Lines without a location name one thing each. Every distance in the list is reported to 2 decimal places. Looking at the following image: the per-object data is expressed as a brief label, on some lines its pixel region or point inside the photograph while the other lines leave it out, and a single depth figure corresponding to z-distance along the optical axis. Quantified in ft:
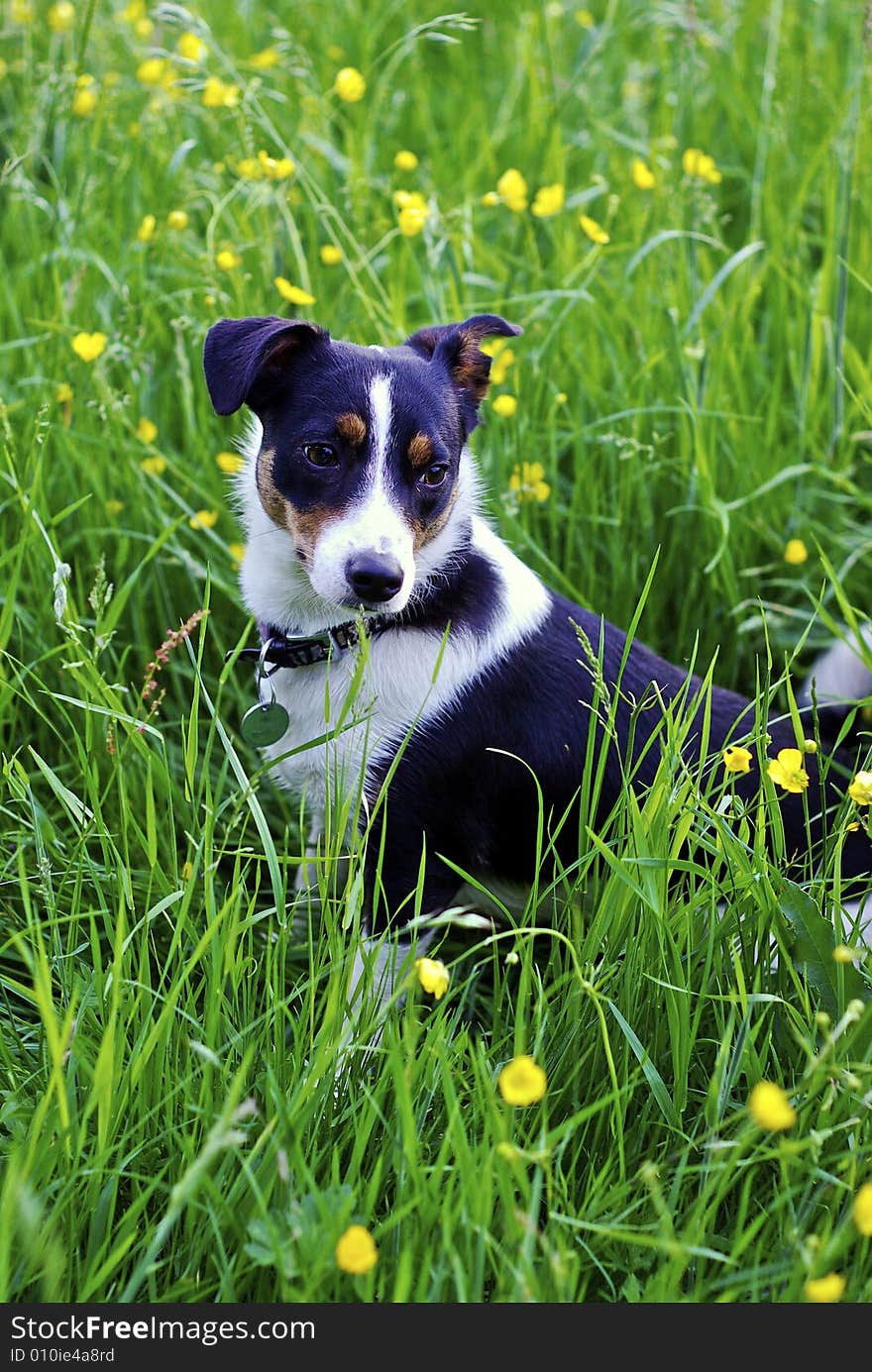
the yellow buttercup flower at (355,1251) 5.18
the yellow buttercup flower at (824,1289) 4.99
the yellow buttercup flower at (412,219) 10.44
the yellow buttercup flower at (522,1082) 5.35
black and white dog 8.32
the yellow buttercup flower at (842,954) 6.02
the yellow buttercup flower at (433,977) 6.01
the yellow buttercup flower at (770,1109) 4.94
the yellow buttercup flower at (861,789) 7.10
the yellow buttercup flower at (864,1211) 5.13
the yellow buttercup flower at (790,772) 7.28
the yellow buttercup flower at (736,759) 7.23
